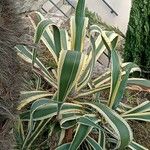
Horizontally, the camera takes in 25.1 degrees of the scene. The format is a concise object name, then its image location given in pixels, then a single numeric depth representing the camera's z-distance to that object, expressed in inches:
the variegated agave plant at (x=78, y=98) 70.4
